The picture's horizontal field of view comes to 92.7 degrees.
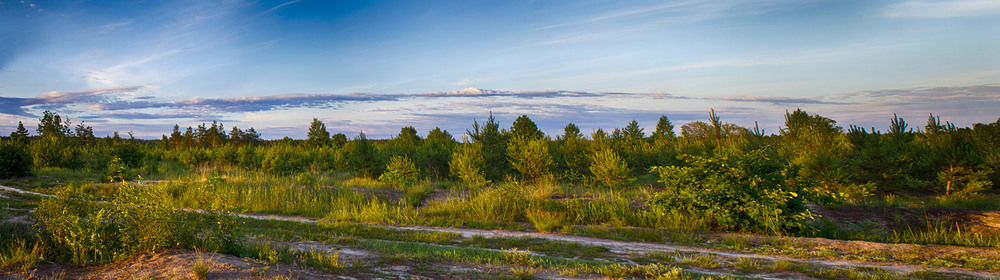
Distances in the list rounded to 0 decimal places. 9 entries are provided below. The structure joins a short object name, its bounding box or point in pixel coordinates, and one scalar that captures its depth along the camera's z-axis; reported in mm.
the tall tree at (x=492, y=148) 21531
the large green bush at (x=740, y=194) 10492
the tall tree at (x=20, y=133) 36447
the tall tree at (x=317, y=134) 49097
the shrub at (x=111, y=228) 6051
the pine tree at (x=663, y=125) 65500
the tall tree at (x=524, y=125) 44147
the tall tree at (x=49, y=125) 48650
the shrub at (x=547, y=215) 11496
